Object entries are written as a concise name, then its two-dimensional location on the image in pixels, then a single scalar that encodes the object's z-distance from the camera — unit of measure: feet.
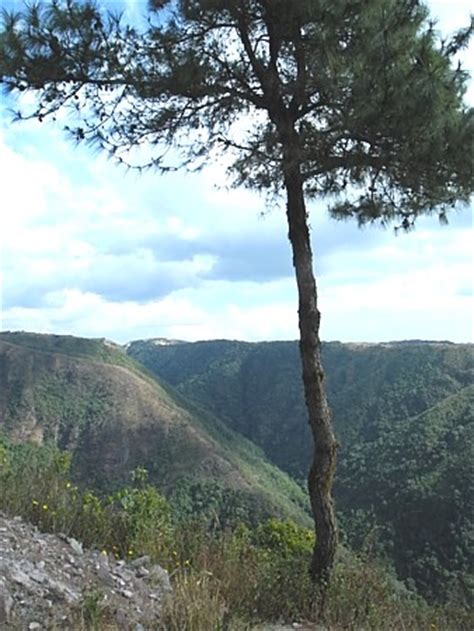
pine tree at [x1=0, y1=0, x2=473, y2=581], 15.84
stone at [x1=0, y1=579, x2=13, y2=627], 11.23
